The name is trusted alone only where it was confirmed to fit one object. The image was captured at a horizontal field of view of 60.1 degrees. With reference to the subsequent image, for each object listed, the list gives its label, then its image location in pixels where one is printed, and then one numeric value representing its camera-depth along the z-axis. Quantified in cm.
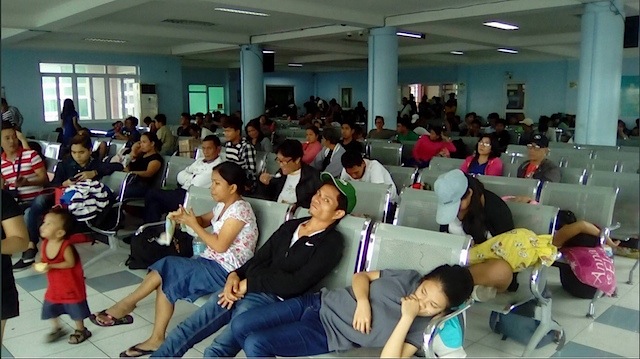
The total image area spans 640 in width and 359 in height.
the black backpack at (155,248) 354
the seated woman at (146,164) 538
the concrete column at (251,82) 1238
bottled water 330
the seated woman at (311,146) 583
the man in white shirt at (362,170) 432
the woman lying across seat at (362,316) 211
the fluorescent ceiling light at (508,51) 1398
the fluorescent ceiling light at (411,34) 1029
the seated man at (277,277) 253
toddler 309
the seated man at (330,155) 521
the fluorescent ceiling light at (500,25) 1023
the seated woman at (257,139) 712
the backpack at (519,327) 301
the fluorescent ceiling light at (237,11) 848
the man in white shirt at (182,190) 488
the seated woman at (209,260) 285
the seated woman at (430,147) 665
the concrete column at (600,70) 700
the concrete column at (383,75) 955
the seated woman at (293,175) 396
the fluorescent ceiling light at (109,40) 1281
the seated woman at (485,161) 477
